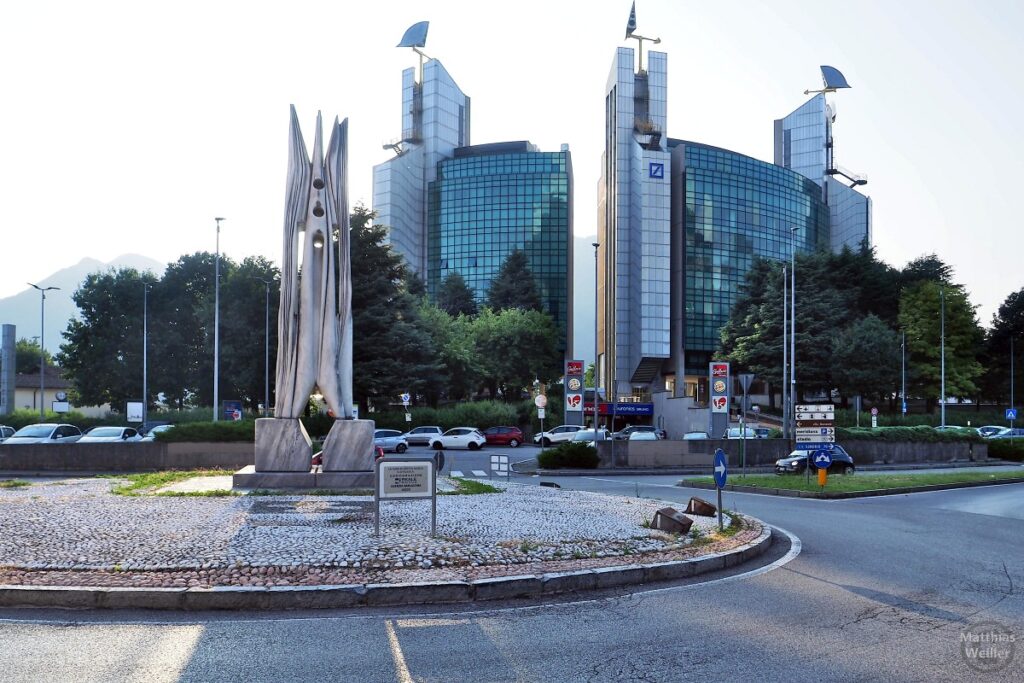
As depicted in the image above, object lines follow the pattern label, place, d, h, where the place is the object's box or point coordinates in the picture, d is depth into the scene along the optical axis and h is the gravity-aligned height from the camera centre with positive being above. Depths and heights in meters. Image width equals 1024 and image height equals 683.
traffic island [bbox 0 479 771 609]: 7.73 -2.13
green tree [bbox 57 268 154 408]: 67.88 +2.32
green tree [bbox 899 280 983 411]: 70.12 +3.13
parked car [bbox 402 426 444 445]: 50.00 -3.85
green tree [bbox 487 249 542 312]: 106.75 +10.99
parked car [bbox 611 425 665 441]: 49.72 -3.52
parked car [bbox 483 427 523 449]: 54.22 -4.26
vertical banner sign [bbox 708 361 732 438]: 36.69 -0.86
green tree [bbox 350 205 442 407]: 52.31 +2.76
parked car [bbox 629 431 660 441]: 38.09 -2.97
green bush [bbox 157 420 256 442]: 28.64 -2.19
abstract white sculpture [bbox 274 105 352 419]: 19.05 +1.89
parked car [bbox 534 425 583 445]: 49.44 -3.77
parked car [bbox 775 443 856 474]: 30.16 -3.28
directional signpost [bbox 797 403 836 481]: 24.31 -1.50
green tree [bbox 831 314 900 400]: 60.94 +1.18
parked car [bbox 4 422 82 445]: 31.87 -2.63
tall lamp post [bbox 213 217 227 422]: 46.10 -0.64
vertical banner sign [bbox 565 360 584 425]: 37.44 -0.60
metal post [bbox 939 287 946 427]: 62.71 +4.42
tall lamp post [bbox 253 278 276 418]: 52.56 +1.26
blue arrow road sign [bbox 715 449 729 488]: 12.14 -1.39
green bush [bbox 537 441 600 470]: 33.50 -3.46
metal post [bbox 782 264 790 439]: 43.86 -1.59
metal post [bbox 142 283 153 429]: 66.81 +1.65
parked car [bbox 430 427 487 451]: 50.16 -4.20
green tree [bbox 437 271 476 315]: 106.44 +9.59
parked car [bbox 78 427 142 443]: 33.41 -2.75
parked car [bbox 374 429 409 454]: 45.00 -3.92
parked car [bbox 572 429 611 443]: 42.25 -3.23
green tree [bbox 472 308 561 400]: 77.94 +2.30
